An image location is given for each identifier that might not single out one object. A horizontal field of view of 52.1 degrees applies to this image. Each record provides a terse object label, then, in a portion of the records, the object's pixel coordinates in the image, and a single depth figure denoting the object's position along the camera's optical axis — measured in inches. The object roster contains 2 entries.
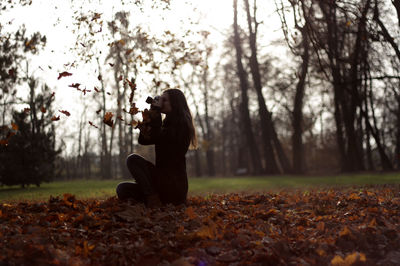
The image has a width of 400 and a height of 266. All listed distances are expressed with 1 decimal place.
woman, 217.2
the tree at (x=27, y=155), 767.7
